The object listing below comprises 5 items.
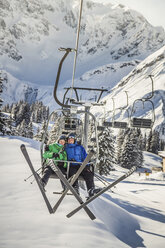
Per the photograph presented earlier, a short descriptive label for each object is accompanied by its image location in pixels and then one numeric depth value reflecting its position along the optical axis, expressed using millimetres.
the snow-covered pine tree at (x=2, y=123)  28859
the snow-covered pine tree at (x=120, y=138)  77069
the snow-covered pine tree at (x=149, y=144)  104562
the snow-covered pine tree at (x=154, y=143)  104244
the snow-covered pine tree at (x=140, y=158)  63219
